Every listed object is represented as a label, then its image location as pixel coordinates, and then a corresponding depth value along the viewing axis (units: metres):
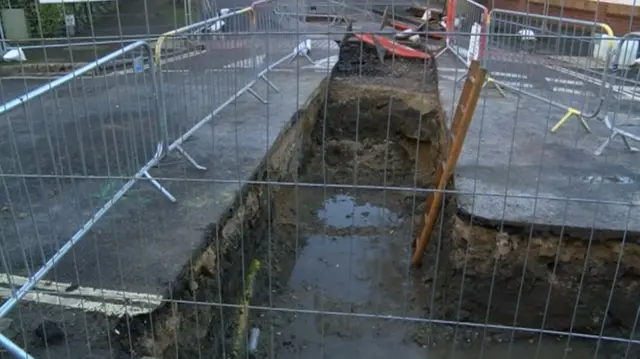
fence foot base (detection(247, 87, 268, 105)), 6.48
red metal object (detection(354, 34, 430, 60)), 9.60
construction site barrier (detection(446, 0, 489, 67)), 7.89
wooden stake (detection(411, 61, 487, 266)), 3.90
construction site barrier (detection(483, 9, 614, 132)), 5.76
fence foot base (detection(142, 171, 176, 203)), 4.19
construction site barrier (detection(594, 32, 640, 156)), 5.05
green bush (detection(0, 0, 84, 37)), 8.80
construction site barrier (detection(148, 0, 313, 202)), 4.72
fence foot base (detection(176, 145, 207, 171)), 4.70
